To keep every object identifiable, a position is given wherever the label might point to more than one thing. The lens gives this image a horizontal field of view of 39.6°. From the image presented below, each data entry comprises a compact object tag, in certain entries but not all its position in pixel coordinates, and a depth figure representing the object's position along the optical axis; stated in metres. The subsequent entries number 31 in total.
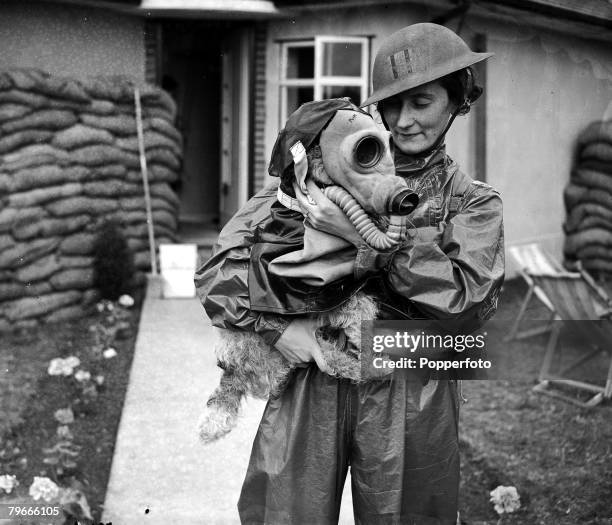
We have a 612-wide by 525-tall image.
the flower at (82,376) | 4.79
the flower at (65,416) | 4.20
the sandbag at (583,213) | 5.56
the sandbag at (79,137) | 6.71
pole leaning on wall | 7.17
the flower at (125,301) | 6.11
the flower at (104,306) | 6.12
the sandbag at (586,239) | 5.43
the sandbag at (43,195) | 6.13
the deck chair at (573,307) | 4.51
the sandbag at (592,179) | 5.54
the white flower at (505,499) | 3.59
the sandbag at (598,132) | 5.11
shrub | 6.26
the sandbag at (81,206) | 6.43
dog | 1.88
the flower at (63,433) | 4.11
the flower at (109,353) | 5.38
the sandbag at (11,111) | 6.30
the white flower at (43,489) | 3.08
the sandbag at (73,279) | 6.17
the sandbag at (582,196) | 5.60
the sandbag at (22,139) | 6.28
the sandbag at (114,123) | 6.96
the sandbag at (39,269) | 5.96
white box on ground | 6.57
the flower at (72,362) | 4.24
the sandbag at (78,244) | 6.39
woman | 2.08
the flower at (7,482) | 3.16
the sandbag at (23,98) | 6.32
